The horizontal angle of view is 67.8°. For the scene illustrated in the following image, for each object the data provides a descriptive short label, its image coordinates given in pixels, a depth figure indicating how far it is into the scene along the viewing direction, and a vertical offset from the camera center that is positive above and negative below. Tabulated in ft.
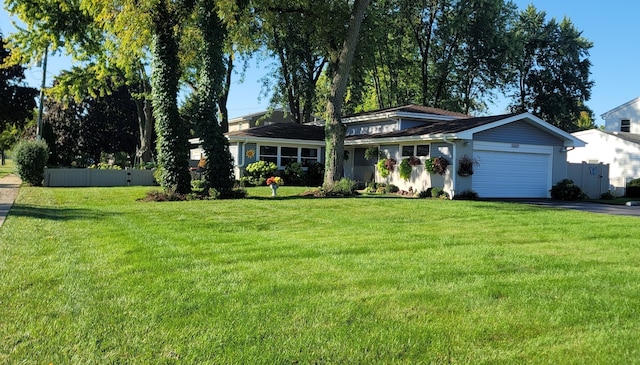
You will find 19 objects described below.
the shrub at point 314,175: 84.17 +1.21
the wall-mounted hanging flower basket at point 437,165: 60.95 +2.65
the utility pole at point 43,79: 76.85 +15.35
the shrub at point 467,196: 60.29 -1.21
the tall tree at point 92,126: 126.31 +13.30
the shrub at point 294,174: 82.38 +1.22
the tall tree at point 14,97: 118.83 +19.26
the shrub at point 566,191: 65.62 -0.21
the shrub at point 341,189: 56.54 -0.75
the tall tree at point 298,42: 63.93 +23.20
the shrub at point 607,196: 71.67 -0.81
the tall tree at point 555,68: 134.72 +35.03
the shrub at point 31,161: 67.51 +1.79
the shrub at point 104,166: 86.53 +1.78
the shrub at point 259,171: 79.10 +1.50
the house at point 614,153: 89.35 +7.30
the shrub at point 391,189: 69.26 -0.69
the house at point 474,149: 61.57 +5.24
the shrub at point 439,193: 61.21 -0.97
